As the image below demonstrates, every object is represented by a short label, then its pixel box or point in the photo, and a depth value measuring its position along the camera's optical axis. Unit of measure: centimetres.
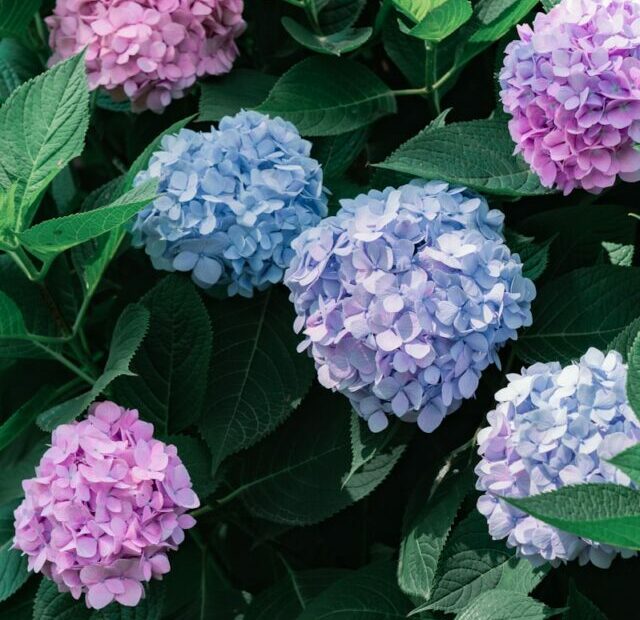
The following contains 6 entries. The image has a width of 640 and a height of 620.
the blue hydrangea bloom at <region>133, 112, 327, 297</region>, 135
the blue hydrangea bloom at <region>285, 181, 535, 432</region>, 126
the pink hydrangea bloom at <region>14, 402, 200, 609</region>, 129
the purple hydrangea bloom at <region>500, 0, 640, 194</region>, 127
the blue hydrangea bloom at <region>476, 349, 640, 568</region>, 119
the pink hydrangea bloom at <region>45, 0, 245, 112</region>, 147
